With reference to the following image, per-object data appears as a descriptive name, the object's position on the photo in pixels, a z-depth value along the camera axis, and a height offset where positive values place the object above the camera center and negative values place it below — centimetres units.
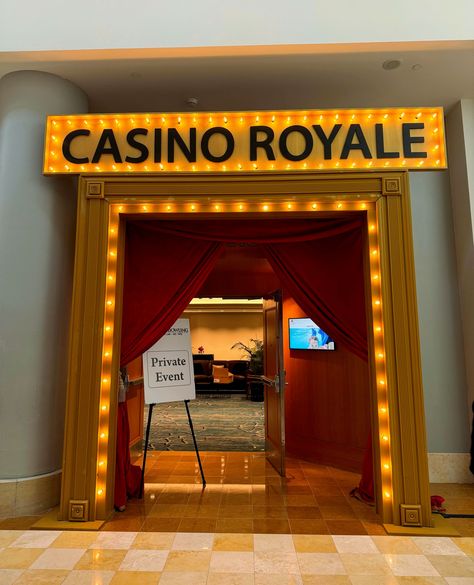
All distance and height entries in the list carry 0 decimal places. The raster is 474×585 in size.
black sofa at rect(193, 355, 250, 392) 1062 -81
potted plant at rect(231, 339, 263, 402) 962 -62
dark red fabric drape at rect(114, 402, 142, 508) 327 -106
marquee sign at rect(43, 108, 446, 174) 324 +172
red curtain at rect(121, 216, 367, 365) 356 +72
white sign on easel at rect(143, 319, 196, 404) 377 -21
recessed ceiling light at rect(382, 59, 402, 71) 356 +257
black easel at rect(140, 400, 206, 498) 354 -127
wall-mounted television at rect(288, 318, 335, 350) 464 +11
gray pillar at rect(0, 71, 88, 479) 320 +59
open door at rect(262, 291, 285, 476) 411 -41
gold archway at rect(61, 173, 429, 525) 297 +39
